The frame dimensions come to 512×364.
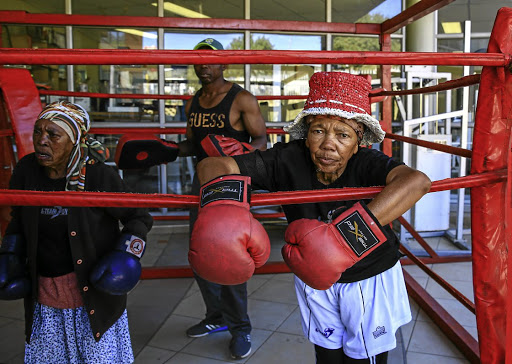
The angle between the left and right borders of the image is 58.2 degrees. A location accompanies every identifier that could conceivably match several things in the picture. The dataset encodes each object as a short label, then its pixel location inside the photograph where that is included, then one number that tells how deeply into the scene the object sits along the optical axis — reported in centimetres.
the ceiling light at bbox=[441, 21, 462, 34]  566
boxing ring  107
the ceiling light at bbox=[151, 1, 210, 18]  493
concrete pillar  482
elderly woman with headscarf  154
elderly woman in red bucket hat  103
